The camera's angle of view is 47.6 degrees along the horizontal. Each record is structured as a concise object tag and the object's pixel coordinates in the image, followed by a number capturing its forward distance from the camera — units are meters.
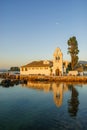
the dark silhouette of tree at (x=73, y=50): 36.57
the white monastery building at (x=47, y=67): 38.42
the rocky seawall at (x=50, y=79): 34.78
